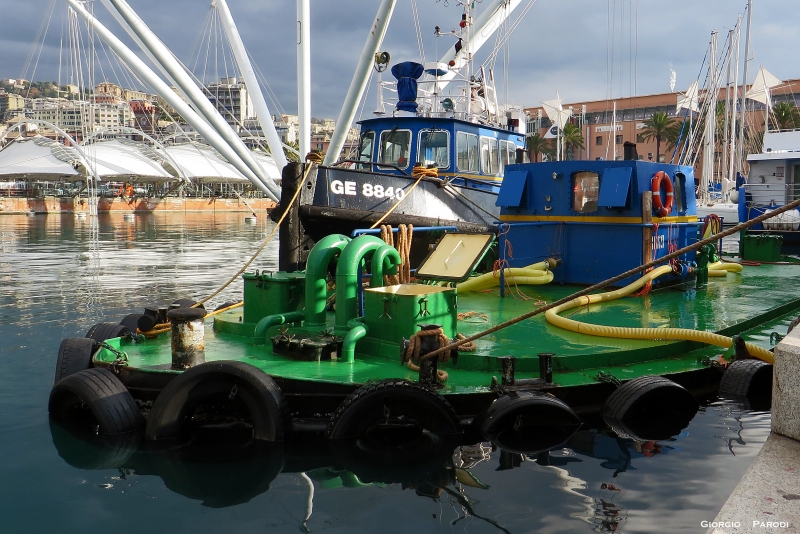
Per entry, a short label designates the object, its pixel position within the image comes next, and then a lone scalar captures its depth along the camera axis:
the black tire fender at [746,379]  7.56
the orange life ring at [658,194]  10.64
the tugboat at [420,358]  6.59
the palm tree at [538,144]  63.65
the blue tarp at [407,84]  17.52
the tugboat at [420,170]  14.64
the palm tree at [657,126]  62.62
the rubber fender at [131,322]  10.07
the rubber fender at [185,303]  10.25
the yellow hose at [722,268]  12.54
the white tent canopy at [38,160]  66.81
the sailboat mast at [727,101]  39.08
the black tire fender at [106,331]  9.17
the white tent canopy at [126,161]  72.88
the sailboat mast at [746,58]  39.41
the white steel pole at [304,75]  17.70
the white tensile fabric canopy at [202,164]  80.75
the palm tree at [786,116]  54.34
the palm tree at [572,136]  66.31
